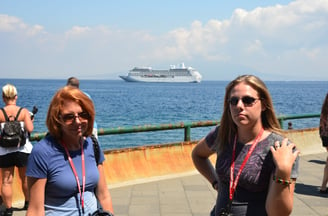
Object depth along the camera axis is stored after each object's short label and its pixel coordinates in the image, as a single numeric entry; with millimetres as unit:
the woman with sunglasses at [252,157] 2301
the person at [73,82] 5863
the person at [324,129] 6730
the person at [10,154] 5605
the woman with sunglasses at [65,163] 2664
